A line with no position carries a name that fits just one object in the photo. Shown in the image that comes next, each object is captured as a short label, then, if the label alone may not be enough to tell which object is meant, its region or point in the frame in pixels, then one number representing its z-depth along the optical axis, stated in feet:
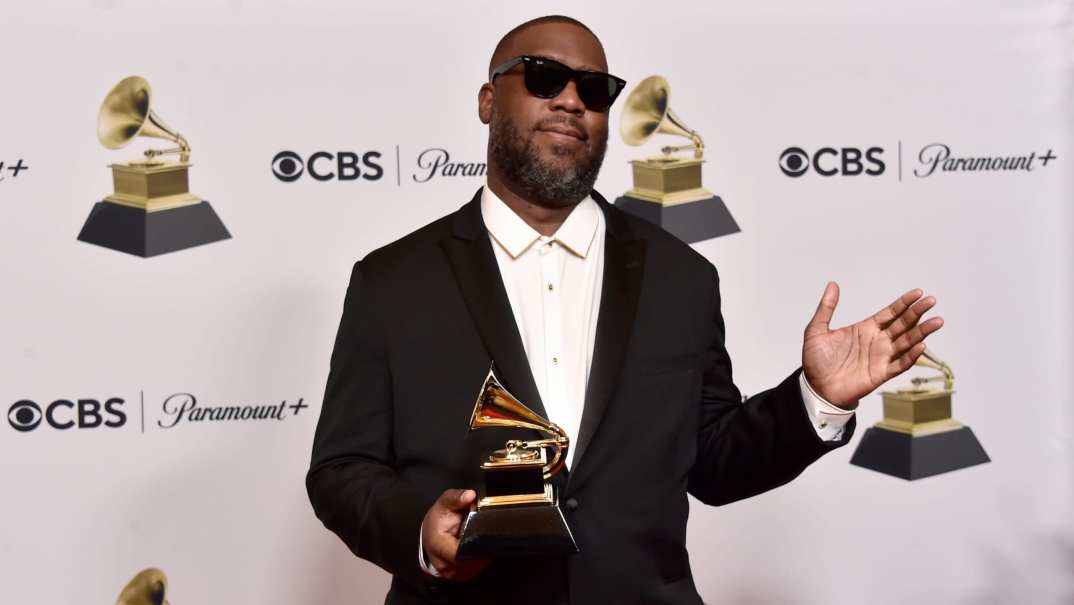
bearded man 6.66
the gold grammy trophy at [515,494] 5.69
